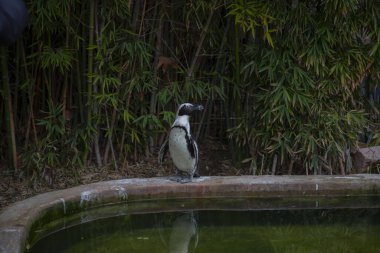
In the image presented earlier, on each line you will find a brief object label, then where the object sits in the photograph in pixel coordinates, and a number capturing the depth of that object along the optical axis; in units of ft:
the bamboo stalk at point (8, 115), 34.90
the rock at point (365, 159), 38.56
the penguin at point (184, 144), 34.27
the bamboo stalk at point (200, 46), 37.33
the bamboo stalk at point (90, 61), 35.22
